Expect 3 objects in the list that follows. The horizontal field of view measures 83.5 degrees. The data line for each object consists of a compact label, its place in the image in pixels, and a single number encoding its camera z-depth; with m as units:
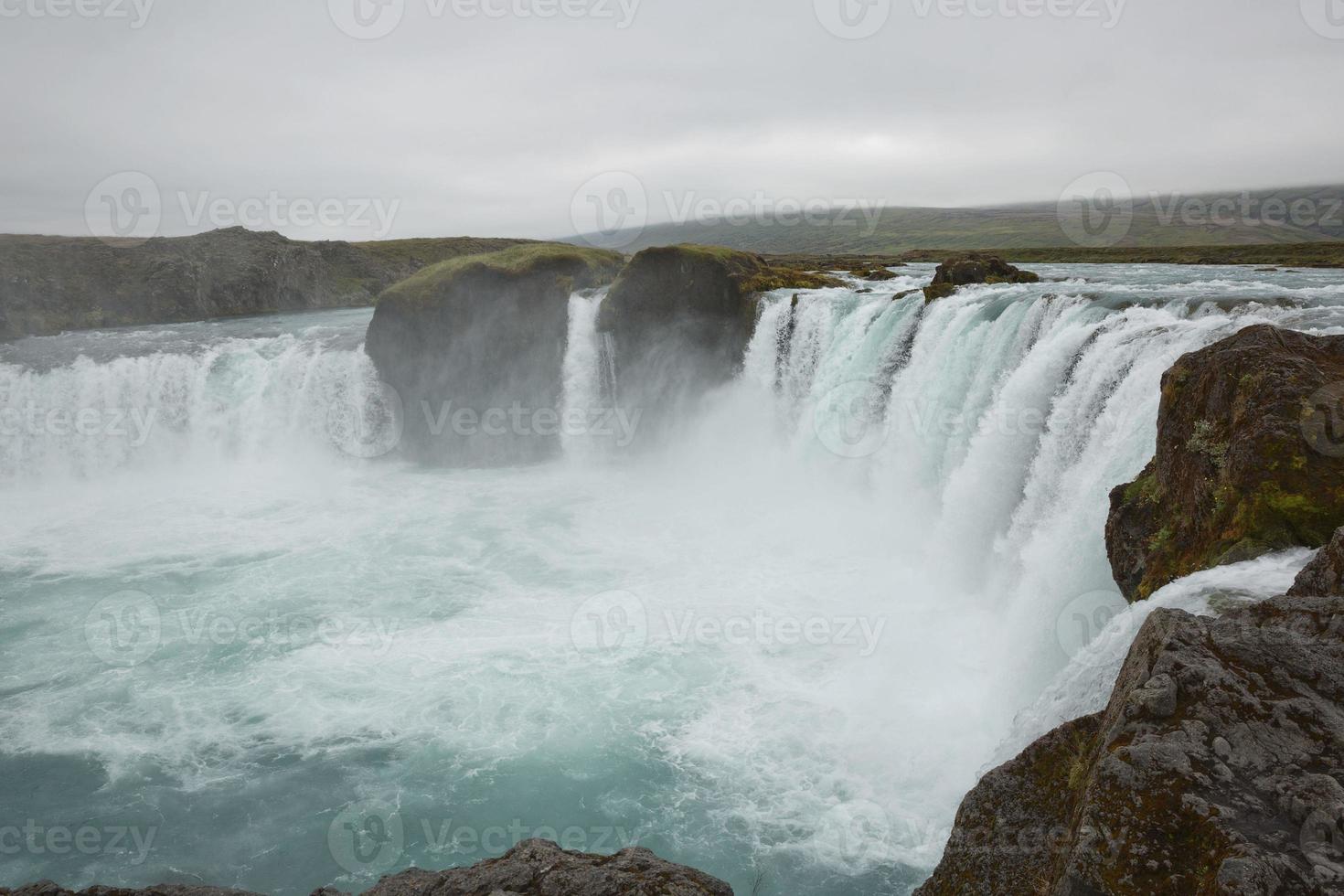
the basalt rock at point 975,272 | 27.25
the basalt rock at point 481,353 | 34.22
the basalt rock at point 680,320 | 30.98
